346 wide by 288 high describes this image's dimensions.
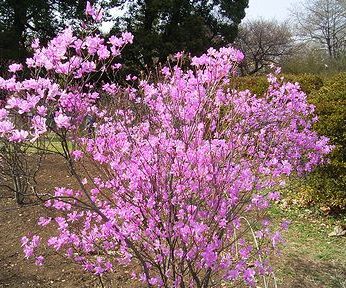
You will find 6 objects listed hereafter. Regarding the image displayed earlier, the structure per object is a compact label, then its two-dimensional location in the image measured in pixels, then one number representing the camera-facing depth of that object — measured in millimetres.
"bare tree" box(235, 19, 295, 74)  31172
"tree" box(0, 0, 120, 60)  17172
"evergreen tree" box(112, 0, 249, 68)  18578
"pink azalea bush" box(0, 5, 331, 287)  2426
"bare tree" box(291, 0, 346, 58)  32094
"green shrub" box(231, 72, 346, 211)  5762
